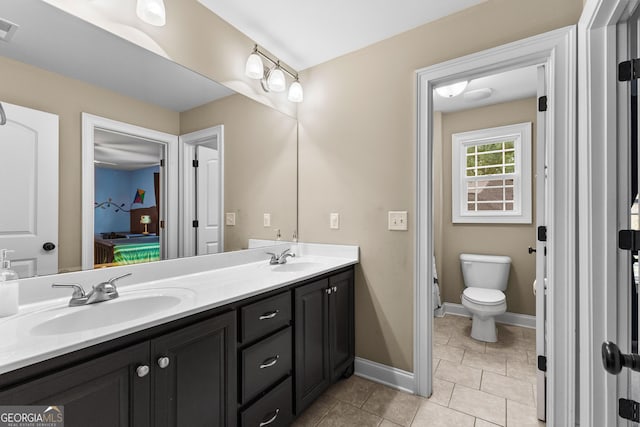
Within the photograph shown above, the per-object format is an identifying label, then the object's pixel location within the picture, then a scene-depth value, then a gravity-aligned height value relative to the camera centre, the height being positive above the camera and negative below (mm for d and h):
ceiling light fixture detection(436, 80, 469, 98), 2424 +1055
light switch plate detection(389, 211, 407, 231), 1938 -42
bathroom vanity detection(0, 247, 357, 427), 782 -509
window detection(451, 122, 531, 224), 3006 +428
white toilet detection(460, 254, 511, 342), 2533 -754
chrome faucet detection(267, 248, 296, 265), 2071 -322
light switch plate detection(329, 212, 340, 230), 2227 -54
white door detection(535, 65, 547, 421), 1580 -187
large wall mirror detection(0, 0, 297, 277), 1093 +303
